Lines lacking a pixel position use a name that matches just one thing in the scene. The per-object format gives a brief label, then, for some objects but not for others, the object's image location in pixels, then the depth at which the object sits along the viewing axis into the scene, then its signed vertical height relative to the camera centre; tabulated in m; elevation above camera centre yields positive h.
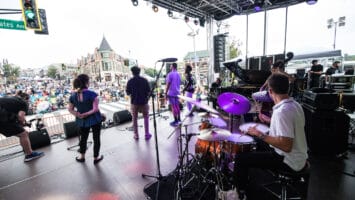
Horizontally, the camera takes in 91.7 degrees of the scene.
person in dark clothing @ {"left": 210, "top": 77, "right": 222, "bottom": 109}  5.00 -0.65
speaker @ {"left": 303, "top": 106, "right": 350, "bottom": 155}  2.58 -0.97
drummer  1.29 -0.53
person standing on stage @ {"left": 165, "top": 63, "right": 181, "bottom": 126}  4.27 -0.25
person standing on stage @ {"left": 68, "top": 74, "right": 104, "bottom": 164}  2.57 -0.43
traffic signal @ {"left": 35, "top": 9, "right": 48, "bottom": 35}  4.34 +1.52
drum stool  1.39 -0.88
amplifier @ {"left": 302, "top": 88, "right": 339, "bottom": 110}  2.60 -0.50
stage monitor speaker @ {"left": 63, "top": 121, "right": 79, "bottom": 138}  4.05 -1.17
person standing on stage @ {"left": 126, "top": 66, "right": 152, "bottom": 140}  3.49 -0.32
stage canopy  6.41 +2.68
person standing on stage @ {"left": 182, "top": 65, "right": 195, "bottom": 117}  4.84 -0.25
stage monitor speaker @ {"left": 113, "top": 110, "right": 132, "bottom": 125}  5.00 -1.16
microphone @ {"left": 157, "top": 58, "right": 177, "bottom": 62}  1.91 +0.17
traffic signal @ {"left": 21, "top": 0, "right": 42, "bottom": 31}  4.00 +1.59
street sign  3.68 +1.28
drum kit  1.65 -0.86
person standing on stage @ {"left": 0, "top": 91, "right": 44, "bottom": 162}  2.70 -0.59
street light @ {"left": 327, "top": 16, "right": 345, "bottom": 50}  10.44 +2.69
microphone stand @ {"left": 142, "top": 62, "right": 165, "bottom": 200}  1.97 -1.23
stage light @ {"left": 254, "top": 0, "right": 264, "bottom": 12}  5.80 +2.25
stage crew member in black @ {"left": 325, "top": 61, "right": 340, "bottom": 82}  5.01 -0.11
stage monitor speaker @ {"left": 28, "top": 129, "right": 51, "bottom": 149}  3.45 -1.16
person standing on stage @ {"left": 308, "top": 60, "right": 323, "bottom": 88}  5.37 -0.22
